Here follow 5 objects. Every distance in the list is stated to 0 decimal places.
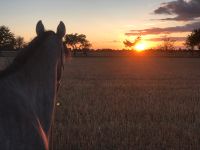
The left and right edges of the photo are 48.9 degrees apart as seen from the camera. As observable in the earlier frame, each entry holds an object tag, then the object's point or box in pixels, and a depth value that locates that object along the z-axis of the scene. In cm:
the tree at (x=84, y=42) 6260
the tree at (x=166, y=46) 7505
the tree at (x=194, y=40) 5835
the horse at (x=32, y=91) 192
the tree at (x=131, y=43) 7814
